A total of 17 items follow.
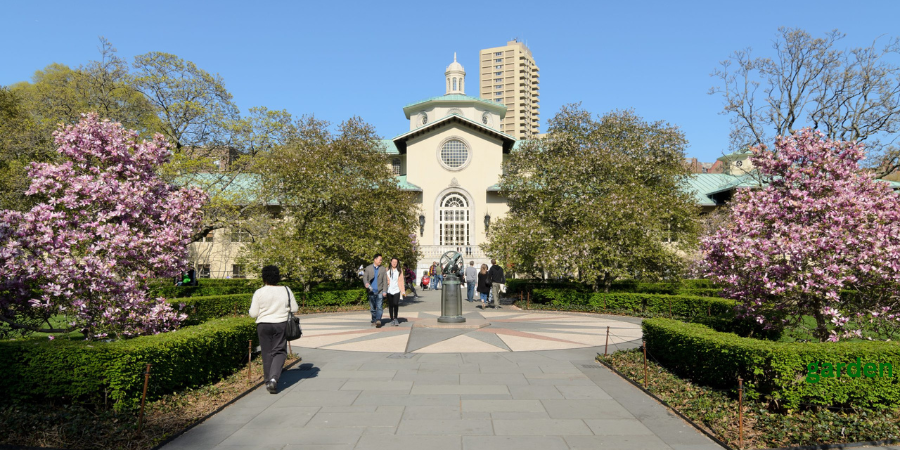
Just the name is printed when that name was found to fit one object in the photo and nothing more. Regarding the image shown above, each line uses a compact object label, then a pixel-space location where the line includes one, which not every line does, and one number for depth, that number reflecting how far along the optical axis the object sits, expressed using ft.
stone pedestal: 45.98
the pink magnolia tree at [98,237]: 24.54
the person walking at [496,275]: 65.57
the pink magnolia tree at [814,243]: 25.14
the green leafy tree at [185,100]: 86.48
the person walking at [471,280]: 73.36
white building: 120.67
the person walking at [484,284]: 66.25
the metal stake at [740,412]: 17.25
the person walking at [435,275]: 104.32
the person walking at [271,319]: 24.52
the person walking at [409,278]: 85.19
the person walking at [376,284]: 44.21
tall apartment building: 470.39
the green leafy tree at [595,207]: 64.34
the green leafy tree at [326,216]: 63.67
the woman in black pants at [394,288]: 45.65
